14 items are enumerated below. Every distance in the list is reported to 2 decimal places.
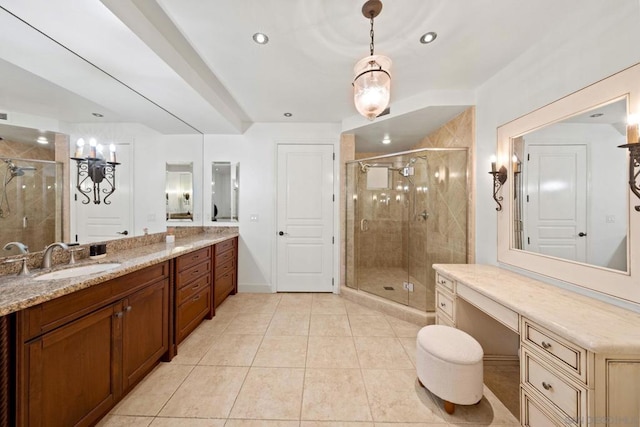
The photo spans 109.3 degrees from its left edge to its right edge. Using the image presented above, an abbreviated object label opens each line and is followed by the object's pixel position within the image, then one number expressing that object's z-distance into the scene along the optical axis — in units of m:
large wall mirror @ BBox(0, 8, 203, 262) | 1.42
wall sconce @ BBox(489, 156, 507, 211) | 2.08
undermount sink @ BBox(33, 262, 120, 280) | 1.44
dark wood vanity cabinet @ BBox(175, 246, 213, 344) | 2.05
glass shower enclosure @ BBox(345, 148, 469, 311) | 2.71
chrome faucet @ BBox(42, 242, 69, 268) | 1.52
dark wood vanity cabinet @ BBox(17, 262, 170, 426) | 0.99
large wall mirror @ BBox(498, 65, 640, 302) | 1.28
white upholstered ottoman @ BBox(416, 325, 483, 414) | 1.39
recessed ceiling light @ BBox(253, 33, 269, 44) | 1.74
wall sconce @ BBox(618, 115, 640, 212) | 1.18
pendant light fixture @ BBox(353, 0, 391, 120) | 1.41
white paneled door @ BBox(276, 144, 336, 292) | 3.52
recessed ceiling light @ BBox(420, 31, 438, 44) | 1.69
